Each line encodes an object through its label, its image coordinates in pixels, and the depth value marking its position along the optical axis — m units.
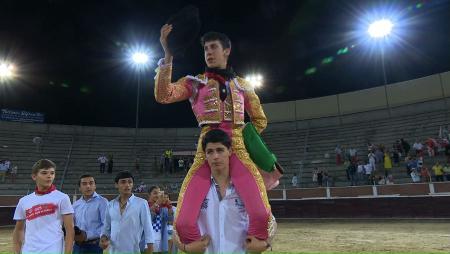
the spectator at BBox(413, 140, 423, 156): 17.05
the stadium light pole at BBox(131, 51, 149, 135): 25.14
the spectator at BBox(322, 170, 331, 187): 17.89
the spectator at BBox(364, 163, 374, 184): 16.83
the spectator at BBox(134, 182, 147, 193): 19.31
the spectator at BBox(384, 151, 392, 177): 17.09
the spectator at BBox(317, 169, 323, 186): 18.11
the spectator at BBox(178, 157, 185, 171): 22.41
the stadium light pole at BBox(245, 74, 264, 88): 27.44
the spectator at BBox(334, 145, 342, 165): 19.75
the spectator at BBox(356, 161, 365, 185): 17.19
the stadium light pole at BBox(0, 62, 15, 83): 23.53
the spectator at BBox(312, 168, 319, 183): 18.81
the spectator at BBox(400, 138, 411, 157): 17.69
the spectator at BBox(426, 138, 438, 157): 16.84
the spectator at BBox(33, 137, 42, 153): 22.90
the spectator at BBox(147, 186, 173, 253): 6.20
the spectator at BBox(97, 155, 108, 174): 21.86
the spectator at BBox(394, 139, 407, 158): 18.11
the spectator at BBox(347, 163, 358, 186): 17.30
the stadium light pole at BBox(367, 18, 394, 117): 23.28
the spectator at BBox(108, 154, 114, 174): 21.80
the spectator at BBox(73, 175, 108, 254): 5.01
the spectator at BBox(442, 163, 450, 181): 14.83
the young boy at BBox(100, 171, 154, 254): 4.74
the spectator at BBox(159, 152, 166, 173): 22.78
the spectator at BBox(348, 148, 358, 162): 18.23
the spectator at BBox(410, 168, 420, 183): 15.41
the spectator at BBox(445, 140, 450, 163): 15.75
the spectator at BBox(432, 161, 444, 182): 14.96
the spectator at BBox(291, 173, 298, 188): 19.08
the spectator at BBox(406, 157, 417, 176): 15.98
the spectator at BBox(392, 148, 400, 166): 17.59
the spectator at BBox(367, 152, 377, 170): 17.20
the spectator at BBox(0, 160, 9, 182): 19.28
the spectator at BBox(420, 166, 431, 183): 15.11
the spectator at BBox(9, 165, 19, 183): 19.56
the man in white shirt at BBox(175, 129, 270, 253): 2.47
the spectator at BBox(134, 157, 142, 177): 22.75
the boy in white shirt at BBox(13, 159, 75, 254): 3.72
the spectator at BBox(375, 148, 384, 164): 18.06
